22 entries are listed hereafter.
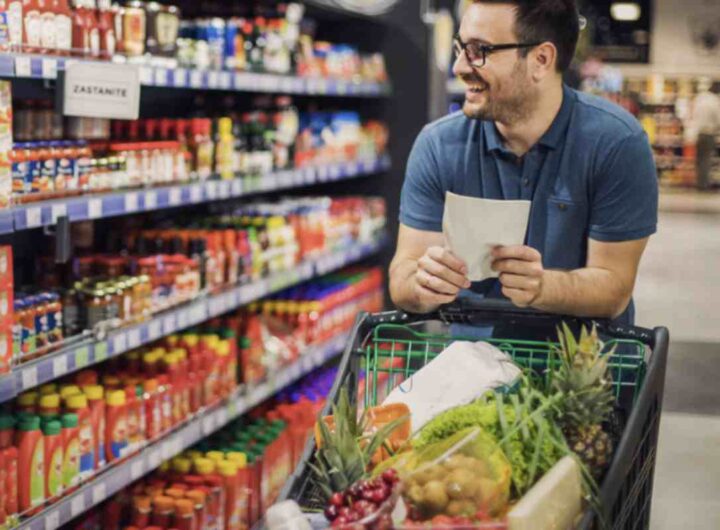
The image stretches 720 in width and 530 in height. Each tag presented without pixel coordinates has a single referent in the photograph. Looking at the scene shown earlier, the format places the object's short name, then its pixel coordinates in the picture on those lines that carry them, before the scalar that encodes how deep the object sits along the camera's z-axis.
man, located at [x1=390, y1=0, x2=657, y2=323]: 2.56
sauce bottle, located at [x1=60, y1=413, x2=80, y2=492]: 3.50
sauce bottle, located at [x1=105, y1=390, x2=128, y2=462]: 3.79
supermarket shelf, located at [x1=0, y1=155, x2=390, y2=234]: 3.27
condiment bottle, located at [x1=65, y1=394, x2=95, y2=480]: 3.59
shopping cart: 1.91
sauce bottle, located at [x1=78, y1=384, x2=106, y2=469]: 3.69
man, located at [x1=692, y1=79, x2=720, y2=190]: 20.83
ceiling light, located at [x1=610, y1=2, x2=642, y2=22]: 22.81
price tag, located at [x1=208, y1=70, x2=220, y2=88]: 4.55
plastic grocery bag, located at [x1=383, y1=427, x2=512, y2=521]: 1.71
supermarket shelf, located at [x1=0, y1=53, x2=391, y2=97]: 3.25
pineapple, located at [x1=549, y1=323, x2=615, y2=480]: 1.90
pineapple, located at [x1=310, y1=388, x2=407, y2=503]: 1.79
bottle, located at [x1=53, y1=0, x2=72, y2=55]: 3.53
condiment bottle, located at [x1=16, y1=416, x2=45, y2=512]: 3.30
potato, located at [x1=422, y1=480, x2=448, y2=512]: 1.71
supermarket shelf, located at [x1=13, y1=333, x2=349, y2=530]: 3.36
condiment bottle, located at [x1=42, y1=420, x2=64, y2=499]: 3.41
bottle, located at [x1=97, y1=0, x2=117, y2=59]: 3.82
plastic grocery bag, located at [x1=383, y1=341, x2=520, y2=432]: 2.13
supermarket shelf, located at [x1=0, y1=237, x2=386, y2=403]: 3.26
